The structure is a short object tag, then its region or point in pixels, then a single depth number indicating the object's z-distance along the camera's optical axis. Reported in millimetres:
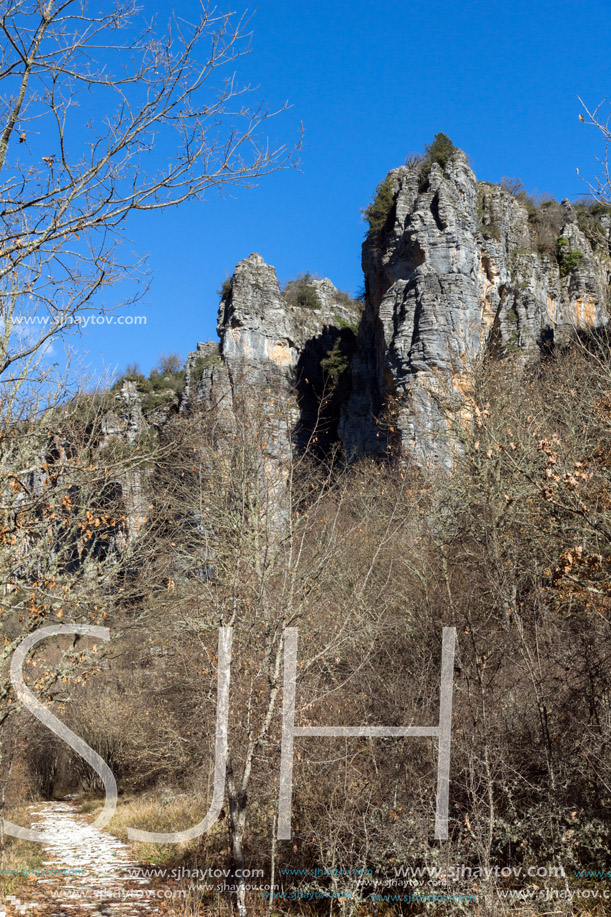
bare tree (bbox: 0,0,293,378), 3434
